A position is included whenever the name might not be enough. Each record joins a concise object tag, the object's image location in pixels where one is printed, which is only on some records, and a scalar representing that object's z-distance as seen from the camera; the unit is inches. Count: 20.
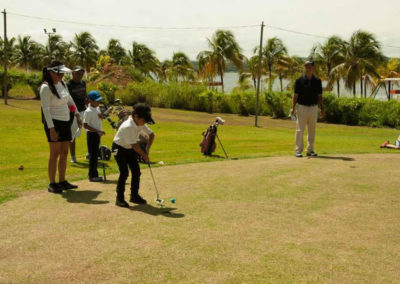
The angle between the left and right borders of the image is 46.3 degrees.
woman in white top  292.5
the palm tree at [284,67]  3105.3
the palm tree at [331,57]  2641.7
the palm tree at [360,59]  2476.6
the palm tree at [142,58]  3779.5
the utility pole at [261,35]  1168.6
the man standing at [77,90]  383.3
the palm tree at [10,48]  3847.9
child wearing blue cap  346.0
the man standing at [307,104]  442.6
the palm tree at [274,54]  3051.2
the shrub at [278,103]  1430.9
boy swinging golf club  258.5
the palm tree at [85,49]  3912.4
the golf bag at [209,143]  500.4
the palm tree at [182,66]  3712.6
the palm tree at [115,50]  4083.2
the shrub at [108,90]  1637.6
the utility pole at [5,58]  1400.1
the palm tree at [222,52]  2760.8
